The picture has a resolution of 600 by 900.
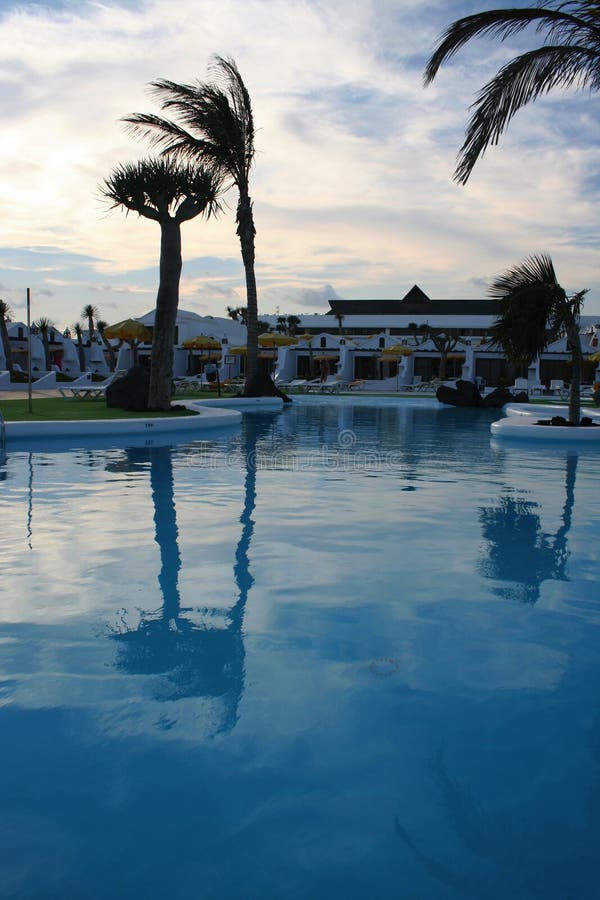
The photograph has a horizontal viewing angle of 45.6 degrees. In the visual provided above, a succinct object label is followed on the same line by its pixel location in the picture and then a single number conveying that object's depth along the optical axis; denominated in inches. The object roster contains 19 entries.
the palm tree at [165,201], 604.7
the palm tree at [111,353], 1981.8
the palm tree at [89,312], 2552.4
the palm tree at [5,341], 1622.8
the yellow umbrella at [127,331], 937.7
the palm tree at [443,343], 1619.1
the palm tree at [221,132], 802.2
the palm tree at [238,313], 2809.1
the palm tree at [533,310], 540.7
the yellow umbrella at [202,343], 1385.3
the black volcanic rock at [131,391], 698.2
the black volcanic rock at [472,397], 1016.9
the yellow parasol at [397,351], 1509.6
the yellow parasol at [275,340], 1273.4
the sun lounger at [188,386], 1244.5
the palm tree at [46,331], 1984.5
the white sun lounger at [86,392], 839.7
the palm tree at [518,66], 327.0
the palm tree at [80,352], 2064.5
